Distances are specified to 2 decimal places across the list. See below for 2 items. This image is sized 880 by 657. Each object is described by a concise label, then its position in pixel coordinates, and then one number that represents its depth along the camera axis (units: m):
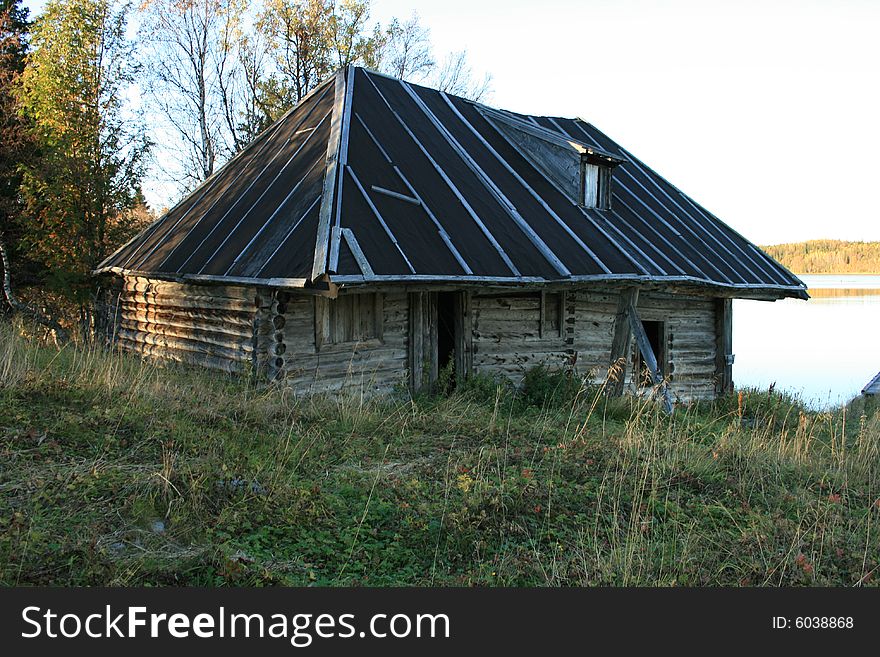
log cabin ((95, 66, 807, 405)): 9.41
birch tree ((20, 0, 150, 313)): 15.50
